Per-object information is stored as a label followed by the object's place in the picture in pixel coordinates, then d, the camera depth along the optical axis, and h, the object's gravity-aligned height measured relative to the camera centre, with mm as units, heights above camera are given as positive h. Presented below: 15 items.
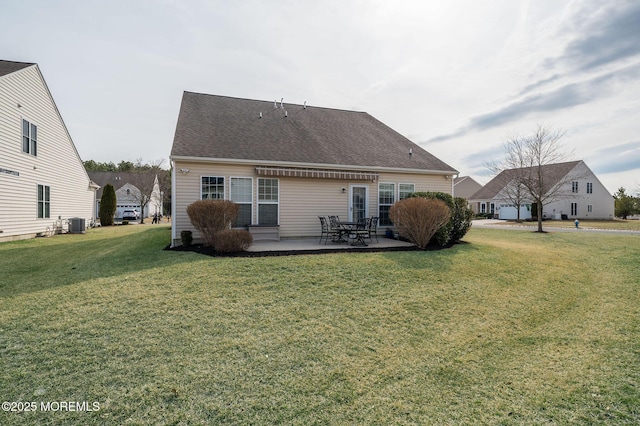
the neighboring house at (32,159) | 12664 +2764
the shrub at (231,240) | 8758 -768
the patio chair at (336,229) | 10988 -575
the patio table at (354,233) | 10606 -686
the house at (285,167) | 11523 +1974
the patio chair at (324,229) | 11164 -580
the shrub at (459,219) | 11188 -210
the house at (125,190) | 43375 +3611
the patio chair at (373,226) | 11075 -539
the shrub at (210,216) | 9453 -53
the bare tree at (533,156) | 21984 +4517
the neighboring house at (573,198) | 35812 +1858
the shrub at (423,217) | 9789 -113
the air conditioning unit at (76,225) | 17766 -609
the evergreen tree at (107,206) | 25469 +736
